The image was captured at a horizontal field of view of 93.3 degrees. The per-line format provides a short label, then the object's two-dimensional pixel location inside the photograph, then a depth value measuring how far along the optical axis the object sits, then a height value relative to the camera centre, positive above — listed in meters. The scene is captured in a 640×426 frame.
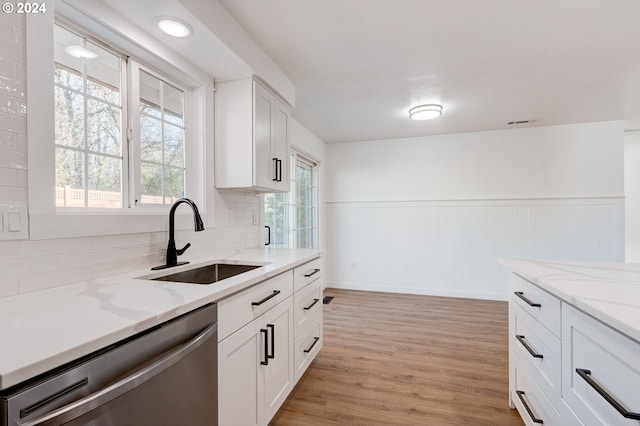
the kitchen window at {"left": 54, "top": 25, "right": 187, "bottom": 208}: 1.34 +0.43
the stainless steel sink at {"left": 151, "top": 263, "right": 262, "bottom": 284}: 1.72 -0.38
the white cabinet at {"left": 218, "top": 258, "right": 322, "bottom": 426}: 1.23 -0.67
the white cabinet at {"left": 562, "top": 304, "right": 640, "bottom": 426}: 0.80 -0.49
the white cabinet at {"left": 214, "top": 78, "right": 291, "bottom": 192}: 2.15 +0.55
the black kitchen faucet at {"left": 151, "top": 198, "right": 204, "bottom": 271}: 1.63 -0.19
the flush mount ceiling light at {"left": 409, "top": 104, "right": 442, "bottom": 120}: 3.22 +1.06
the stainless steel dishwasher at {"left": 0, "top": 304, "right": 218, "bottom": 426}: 0.62 -0.43
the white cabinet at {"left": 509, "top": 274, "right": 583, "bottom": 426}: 1.19 -0.67
